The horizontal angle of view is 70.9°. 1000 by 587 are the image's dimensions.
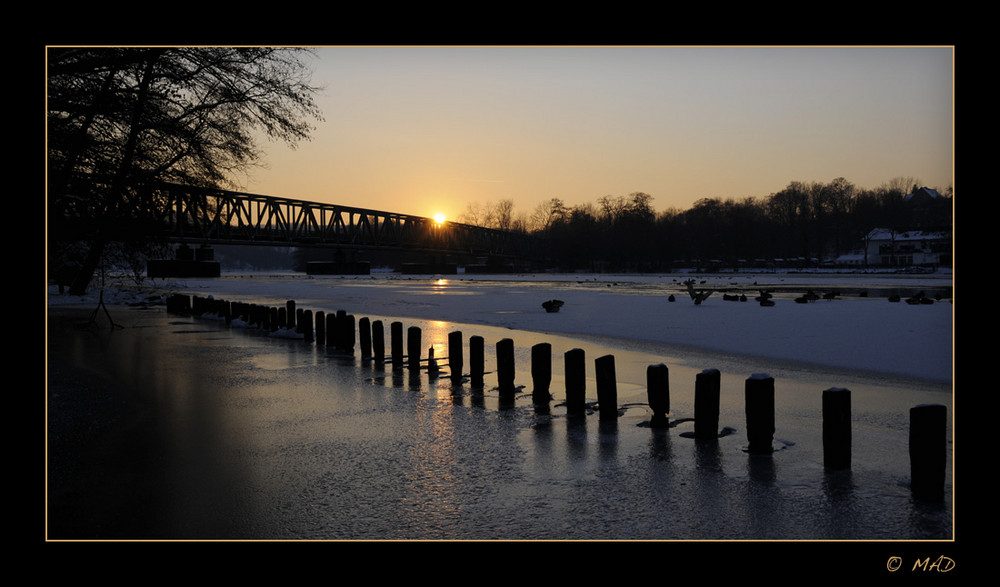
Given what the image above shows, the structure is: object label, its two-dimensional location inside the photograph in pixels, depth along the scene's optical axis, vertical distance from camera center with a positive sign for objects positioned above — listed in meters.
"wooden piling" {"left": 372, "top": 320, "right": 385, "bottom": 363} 14.37 -1.22
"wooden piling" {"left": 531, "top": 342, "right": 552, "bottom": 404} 9.90 -1.30
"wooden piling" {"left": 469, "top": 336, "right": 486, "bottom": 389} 11.29 -1.28
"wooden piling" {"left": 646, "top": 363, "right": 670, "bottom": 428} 8.09 -1.33
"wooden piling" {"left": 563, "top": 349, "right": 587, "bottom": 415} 9.03 -1.32
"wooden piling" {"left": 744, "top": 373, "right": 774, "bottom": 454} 6.88 -1.30
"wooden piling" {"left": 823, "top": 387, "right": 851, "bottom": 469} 6.35 -1.37
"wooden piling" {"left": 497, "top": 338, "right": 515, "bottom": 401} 10.05 -1.28
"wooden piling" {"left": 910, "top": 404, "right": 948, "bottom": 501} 5.56 -1.37
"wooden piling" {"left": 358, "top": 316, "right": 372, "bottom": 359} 15.10 -1.17
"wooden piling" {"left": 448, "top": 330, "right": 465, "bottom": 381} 11.68 -1.24
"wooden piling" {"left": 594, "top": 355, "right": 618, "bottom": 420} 8.59 -1.34
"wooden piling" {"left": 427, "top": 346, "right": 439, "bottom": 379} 12.71 -1.58
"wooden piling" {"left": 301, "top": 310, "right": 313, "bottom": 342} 18.70 -1.17
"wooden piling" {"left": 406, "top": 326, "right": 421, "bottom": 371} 13.26 -1.25
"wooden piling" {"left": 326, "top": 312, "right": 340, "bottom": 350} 16.75 -1.18
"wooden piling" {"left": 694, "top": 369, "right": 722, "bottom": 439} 7.46 -1.32
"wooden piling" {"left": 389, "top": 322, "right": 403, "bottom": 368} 14.02 -1.25
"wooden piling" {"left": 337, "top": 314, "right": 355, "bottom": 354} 16.48 -1.24
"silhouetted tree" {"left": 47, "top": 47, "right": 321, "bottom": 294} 14.54 +4.00
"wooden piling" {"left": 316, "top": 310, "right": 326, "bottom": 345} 17.80 -1.17
